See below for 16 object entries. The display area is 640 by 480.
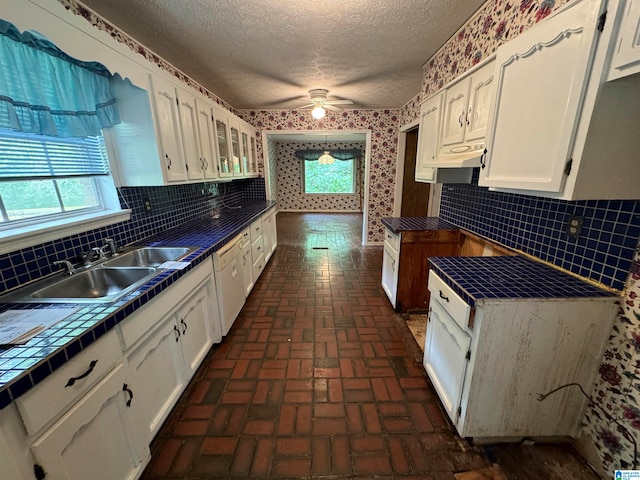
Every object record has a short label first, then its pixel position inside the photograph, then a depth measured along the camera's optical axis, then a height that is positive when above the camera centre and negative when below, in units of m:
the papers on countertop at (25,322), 0.87 -0.52
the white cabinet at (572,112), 0.93 +0.25
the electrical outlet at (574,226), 1.32 -0.26
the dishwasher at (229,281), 2.08 -0.89
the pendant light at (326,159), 7.19 +0.52
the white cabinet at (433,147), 2.17 +0.27
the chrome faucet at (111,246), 1.68 -0.43
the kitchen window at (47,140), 1.13 +0.22
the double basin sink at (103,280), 1.15 -0.54
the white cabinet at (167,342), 1.20 -0.92
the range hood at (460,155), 1.62 +0.15
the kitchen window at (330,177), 8.53 +0.02
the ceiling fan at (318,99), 3.32 +1.03
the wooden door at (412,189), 4.29 -0.21
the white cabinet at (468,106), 1.59 +0.48
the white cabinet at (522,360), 1.18 -0.89
